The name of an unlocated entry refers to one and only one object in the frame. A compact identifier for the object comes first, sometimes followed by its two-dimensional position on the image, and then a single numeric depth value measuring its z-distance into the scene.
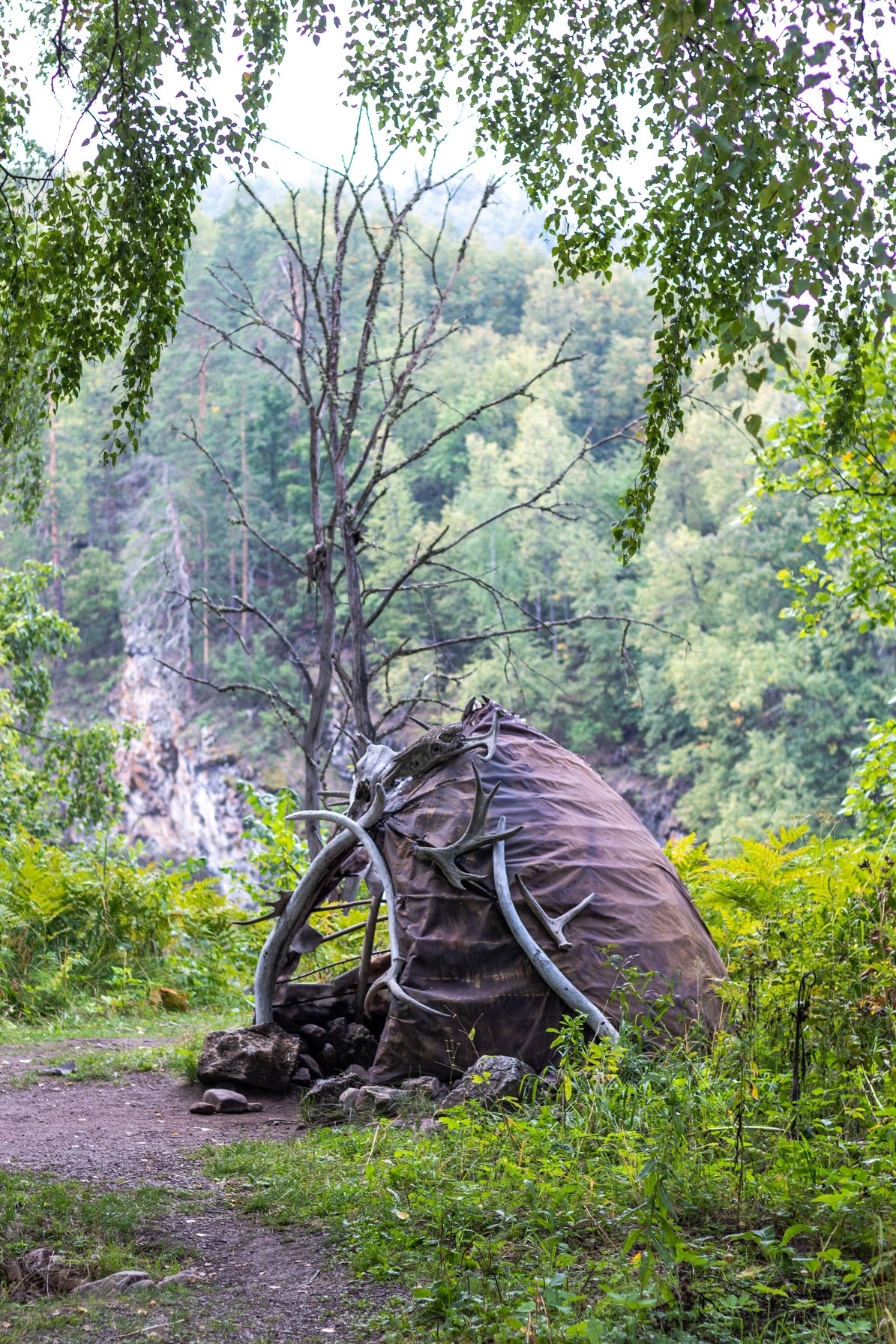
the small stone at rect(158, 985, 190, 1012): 8.90
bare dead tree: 9.39
